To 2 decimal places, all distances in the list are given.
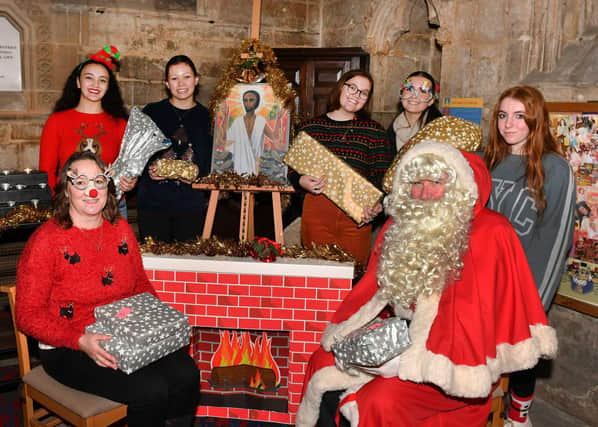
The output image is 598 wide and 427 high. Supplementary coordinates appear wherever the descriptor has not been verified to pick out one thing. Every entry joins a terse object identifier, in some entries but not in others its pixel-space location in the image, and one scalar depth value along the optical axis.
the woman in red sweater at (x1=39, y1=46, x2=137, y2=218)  3.63
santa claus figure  2.31
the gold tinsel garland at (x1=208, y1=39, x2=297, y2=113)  3.87
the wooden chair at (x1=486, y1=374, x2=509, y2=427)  2.80
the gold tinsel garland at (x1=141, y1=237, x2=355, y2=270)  3.38
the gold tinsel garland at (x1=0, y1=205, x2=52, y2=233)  3.42
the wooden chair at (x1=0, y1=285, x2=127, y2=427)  2.53
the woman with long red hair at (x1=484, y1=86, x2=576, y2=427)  2.90
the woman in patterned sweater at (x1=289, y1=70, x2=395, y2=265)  3.61
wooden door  6.82
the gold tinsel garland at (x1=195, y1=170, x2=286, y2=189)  3.75
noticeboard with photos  3.58
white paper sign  6.02
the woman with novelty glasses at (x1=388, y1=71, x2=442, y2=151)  3.89
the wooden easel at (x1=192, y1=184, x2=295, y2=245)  3.77
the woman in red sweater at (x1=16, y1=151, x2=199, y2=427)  2.55
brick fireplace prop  3.31
